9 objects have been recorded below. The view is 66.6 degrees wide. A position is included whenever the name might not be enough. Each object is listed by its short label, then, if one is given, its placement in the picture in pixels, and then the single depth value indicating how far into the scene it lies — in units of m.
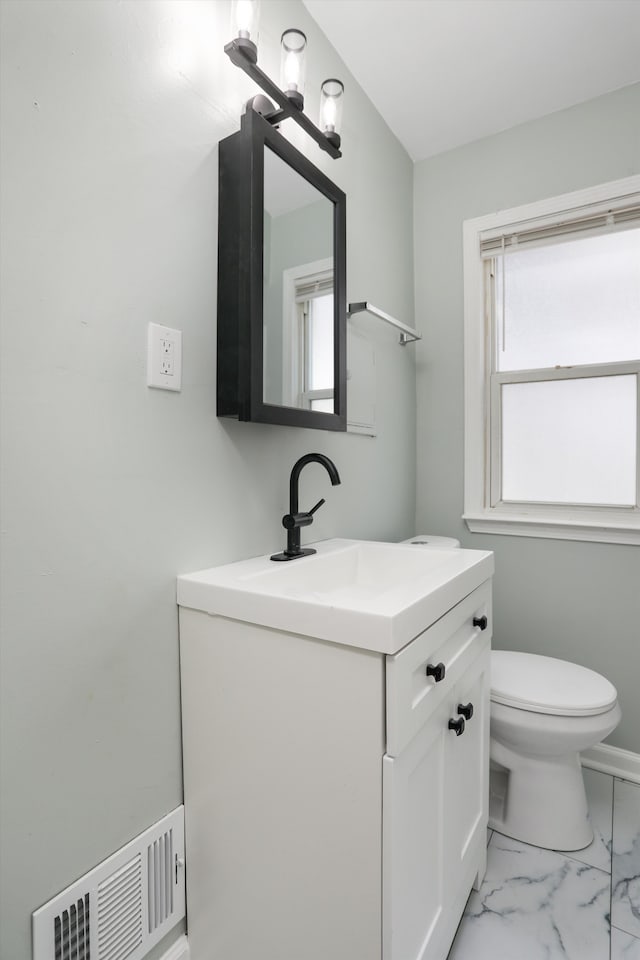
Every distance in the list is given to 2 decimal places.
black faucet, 1.23
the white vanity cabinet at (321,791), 0.76
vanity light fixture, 1.04
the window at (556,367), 1.83
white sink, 0.76
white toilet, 1.34
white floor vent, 0.80
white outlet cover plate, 0.96
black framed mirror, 1.07
